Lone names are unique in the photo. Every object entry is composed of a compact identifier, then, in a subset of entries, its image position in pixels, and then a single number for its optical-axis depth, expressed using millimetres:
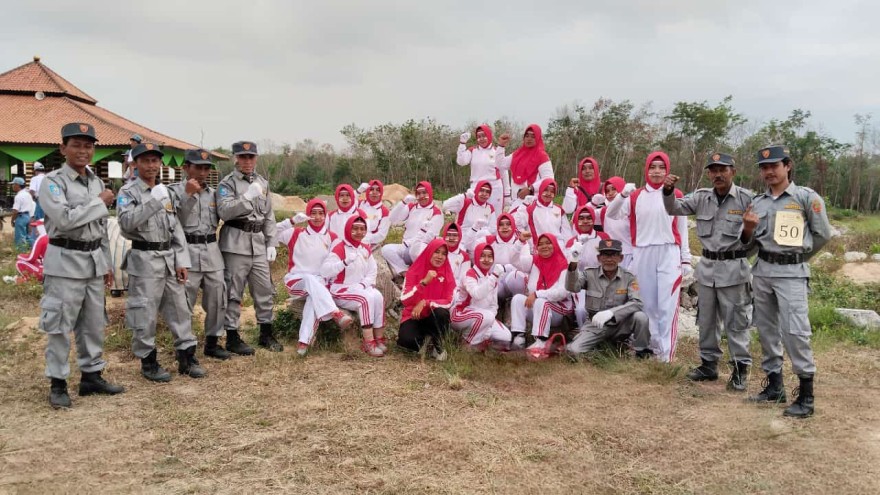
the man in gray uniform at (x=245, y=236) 5629
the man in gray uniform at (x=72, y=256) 4266
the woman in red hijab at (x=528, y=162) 8094
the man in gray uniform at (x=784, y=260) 4309
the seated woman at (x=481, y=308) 5883
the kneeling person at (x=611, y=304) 5641
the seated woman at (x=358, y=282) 5957
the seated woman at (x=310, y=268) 5902
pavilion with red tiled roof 19469
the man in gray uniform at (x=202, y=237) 5332
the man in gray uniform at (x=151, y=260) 4711
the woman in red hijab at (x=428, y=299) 5875
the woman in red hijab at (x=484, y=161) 8461
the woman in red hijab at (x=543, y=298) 5984
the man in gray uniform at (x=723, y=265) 4922
